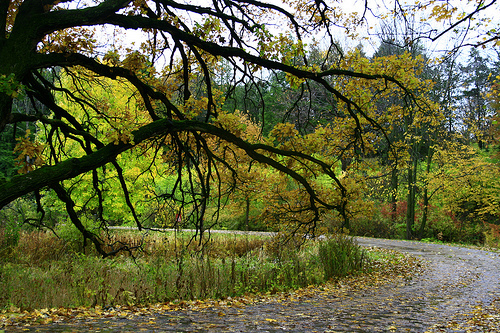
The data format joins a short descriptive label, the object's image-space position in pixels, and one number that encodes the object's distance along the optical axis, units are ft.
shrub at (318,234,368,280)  30.57
